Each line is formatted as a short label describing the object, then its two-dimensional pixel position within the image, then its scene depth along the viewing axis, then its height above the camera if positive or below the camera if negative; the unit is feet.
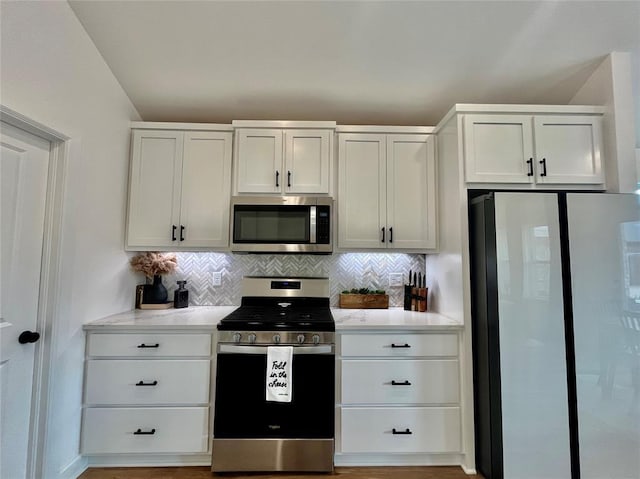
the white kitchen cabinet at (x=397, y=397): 6.46 -2.80
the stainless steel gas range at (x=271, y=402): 6.14 -2.78
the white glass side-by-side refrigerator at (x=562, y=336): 5.69 -1.32
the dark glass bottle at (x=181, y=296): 8.34 -0.92
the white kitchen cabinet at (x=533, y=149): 6.91 +2.61
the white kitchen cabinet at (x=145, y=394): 6.27 -2.70
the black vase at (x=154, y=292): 8.19 -0.80
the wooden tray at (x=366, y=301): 8.58 -1.02
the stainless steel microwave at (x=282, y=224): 7.69 +0.98
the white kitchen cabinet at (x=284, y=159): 7.99 +2.68
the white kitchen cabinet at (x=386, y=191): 8.05 +1.91
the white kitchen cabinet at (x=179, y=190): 7.90 +1.88
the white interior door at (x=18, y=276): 4.97 -0.24
